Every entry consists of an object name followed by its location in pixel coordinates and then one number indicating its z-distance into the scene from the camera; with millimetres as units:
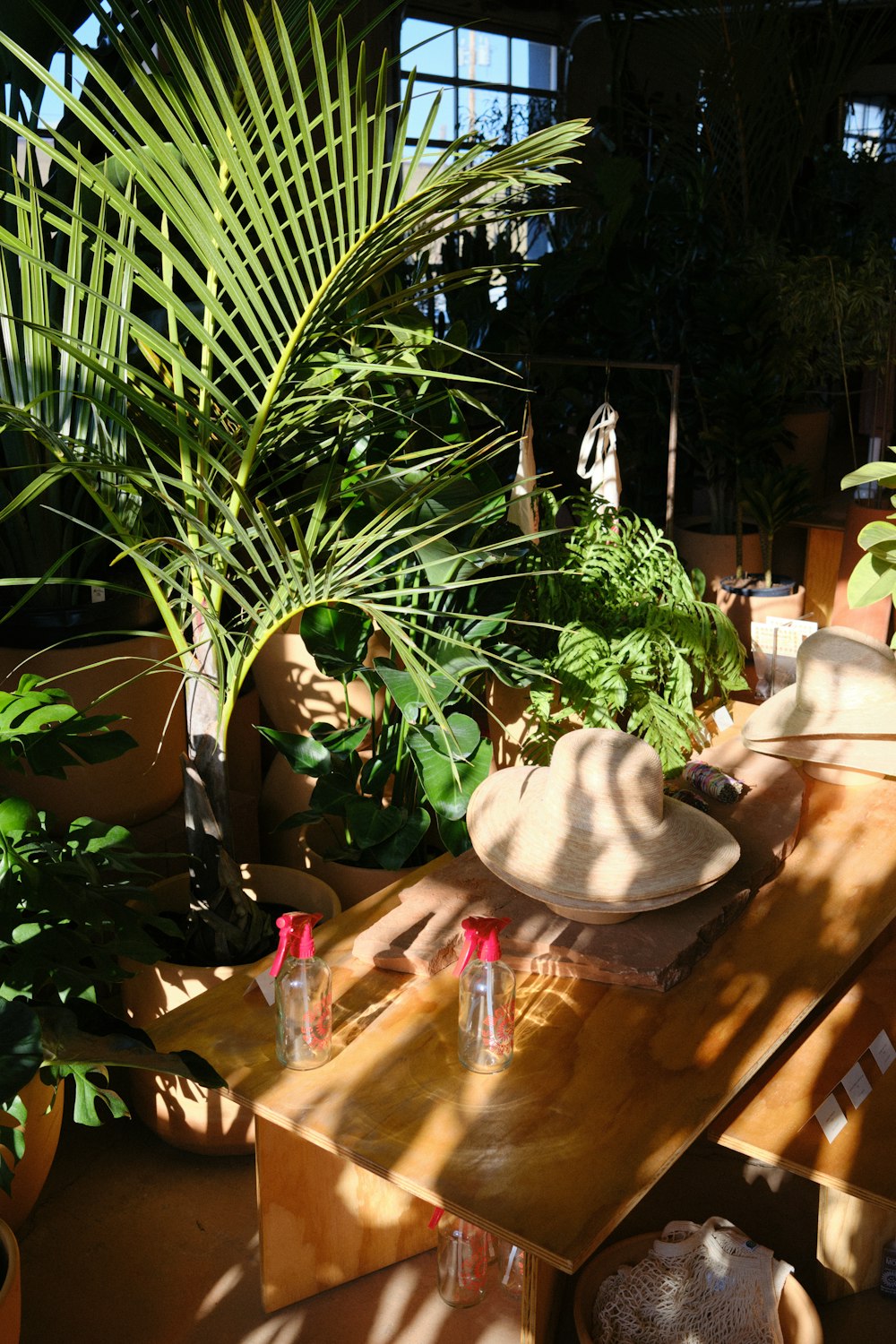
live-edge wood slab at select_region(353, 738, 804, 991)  1832
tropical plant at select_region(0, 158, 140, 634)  1938
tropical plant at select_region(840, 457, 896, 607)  2320
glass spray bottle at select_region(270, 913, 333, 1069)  1686
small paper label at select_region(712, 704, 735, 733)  2816
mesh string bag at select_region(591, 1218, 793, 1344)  1734
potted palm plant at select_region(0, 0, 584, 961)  1635
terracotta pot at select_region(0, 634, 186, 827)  2488
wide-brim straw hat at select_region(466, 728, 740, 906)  1858
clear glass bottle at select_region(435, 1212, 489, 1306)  1996
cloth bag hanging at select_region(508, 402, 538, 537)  2723
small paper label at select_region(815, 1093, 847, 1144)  1693
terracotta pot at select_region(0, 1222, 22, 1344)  1605
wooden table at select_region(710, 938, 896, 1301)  1645
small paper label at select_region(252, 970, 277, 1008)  1810
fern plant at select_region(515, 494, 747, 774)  2600
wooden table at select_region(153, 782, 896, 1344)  1465
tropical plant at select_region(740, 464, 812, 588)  3807
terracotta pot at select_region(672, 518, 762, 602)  4164
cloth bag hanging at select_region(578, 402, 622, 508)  3178
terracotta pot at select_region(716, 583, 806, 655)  3828
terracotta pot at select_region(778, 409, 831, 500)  4895
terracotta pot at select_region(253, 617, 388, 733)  2793
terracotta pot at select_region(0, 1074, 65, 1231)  2020
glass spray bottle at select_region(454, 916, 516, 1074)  1665
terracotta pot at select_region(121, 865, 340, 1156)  2213
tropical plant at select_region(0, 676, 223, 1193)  1632
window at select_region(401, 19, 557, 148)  7867
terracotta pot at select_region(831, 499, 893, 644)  3900
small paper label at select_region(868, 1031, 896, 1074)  1852
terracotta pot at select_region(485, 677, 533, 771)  2855
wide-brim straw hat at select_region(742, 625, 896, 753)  2406
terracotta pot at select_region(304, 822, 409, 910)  2564
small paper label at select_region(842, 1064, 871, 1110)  1760
